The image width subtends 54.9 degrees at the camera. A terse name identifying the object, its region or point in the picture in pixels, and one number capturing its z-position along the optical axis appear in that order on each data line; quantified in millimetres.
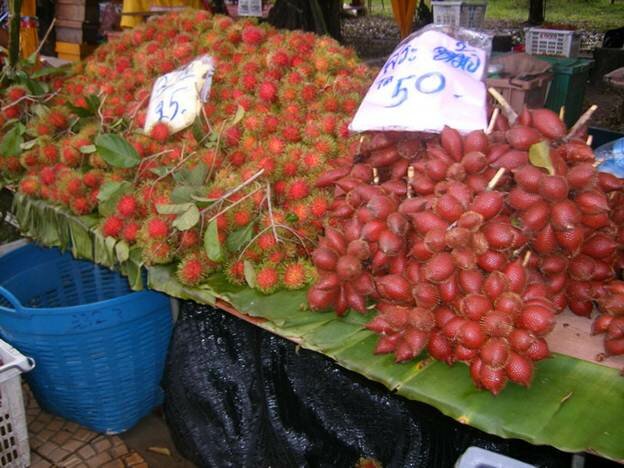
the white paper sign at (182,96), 1920
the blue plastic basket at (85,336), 1946
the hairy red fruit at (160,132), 1906
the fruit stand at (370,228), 1116
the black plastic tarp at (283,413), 1515
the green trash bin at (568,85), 4535
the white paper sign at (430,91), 1335
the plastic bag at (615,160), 1716
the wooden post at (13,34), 2811
